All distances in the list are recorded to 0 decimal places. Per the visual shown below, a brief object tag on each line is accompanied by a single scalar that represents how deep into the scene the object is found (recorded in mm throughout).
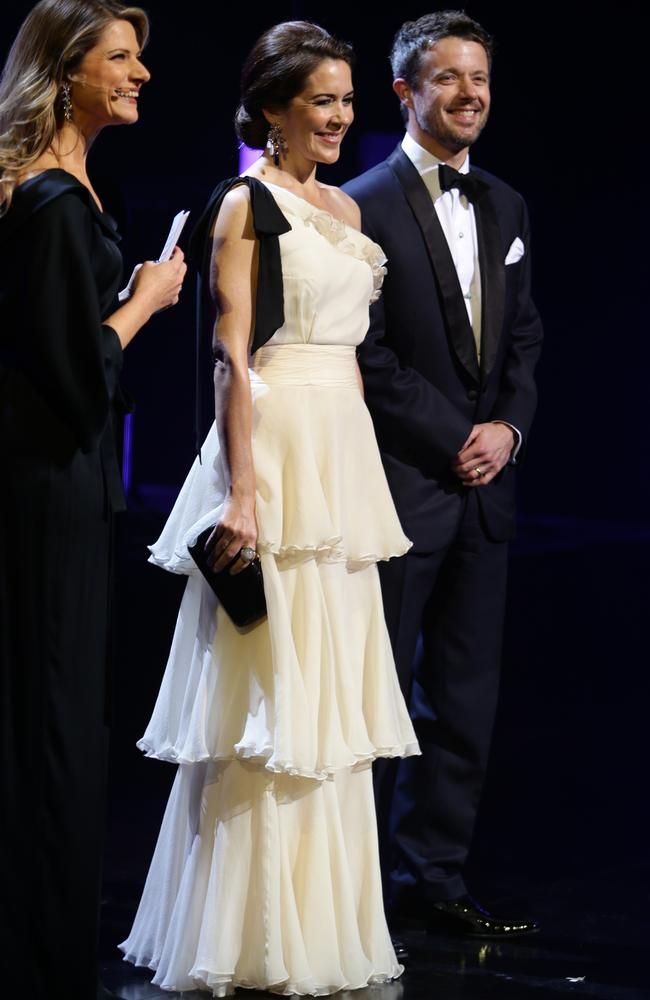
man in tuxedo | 6801
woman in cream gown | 5816
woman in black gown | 4934
